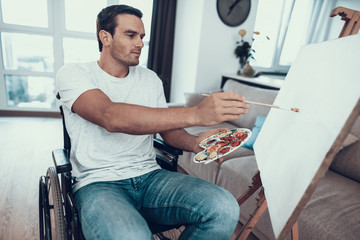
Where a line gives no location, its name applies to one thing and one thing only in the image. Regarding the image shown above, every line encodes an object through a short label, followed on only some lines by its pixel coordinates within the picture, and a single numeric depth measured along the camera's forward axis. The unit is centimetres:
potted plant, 294
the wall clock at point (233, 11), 289
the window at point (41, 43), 329
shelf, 245
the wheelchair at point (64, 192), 85
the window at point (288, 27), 396
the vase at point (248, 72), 293
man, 76
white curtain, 426
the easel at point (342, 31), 83
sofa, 107
